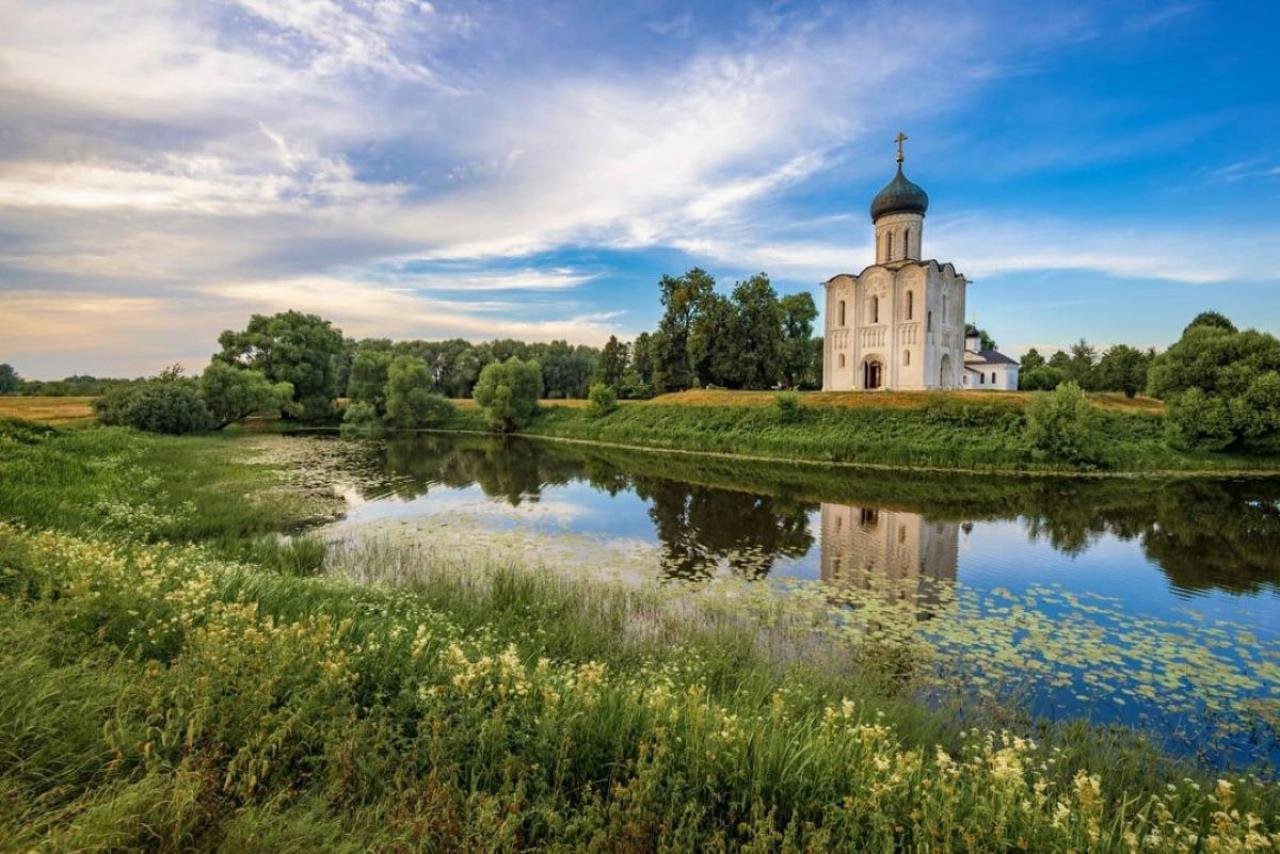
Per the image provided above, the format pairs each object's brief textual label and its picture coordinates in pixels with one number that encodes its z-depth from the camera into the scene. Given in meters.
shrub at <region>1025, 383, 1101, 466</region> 27.64
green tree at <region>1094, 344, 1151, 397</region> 47.97
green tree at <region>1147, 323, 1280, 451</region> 27.14
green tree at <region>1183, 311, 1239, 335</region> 39.08
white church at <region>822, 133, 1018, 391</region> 42.47
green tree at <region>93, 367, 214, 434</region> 34.00
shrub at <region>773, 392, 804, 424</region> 37.84
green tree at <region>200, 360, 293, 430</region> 41.44
